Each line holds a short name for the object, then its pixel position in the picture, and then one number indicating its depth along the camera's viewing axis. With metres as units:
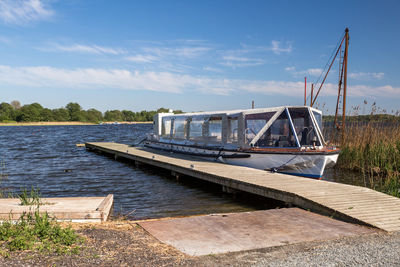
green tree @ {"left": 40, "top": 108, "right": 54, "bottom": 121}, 139.38
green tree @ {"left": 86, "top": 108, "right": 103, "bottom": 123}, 155.12
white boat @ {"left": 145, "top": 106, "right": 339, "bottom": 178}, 12.60
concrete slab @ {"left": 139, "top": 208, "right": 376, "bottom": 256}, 5.64
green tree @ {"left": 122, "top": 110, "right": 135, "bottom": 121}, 180.25
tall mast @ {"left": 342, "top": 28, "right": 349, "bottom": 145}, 17.85
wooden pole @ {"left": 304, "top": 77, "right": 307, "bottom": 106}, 17.26
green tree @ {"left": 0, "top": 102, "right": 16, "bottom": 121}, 138.00
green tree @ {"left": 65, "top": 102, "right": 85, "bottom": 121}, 152.25
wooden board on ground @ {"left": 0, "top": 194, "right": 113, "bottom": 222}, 7.13
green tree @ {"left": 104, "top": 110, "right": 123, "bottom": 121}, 179.38
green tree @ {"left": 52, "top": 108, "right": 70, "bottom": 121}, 143.75
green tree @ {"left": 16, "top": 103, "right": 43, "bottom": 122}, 134.75
